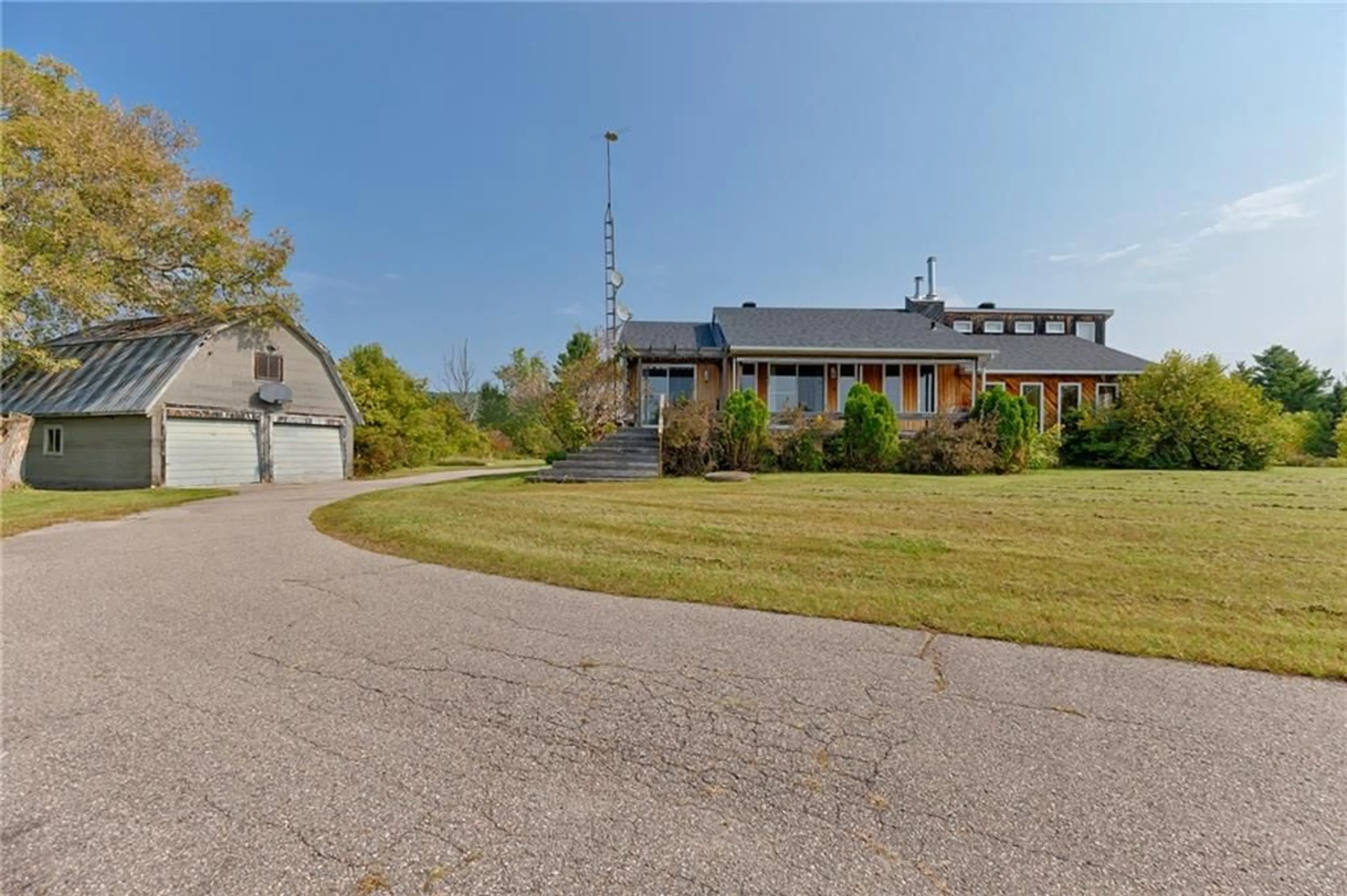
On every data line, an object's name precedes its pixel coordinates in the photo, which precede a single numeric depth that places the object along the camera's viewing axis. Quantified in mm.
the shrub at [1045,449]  17281
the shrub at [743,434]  15398
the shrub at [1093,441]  18078
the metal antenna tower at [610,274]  20141
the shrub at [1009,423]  15539
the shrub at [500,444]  40094
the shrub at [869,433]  15586
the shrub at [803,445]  15805
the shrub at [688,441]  14992
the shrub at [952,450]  15156
